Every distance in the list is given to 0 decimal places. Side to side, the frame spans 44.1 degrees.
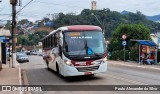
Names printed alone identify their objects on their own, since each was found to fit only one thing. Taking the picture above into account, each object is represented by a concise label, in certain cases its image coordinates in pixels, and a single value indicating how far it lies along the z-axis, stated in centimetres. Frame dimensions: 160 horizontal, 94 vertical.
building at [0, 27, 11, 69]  2032
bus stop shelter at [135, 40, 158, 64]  1980
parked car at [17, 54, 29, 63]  3110
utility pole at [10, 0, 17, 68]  1790
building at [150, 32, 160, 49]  3309
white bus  982
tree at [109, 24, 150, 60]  2870
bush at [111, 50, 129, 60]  2544
